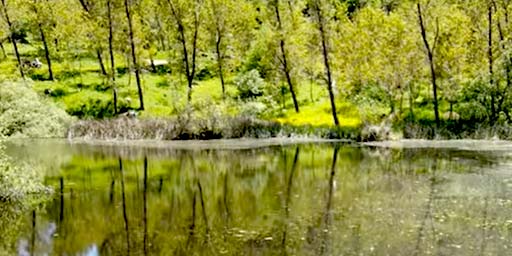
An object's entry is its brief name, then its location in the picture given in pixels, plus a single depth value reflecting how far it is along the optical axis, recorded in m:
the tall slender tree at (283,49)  60.84
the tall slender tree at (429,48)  52.03
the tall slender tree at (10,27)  69.50
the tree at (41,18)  71.19
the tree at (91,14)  68.94
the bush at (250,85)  66.00
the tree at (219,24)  66.00
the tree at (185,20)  65.25
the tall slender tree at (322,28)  56.00
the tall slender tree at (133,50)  64.44
